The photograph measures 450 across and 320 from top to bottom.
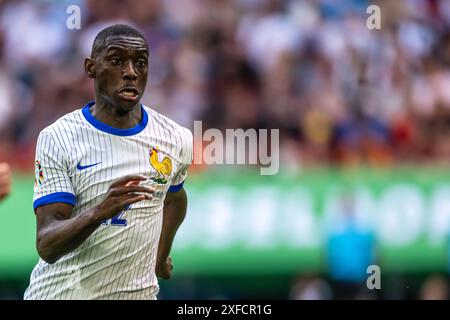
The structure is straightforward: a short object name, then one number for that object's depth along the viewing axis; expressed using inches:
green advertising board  757.9
